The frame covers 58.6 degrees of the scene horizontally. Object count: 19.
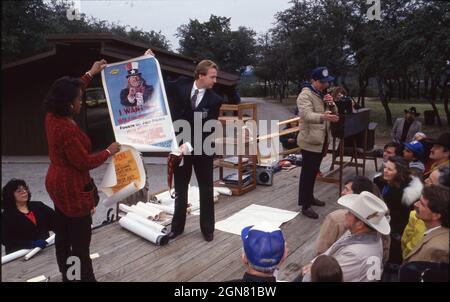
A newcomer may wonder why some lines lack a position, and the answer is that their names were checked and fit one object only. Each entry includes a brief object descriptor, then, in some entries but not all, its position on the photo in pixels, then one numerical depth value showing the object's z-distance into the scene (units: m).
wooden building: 12.38
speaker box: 6.35
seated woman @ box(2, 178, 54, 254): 3.77
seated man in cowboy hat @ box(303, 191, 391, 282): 2.47
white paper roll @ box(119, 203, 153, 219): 4.65
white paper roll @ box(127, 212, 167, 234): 4.13
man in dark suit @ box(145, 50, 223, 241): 3.78
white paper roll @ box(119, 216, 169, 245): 3.96
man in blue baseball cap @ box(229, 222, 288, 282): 2.13
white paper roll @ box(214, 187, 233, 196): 5.78
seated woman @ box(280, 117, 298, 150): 8.48
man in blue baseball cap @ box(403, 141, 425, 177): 4.39
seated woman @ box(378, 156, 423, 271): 3.12
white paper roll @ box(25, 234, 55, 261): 3.65
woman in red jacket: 2.59
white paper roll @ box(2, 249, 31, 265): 3.56
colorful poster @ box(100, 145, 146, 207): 3.57
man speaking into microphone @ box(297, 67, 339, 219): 4.63
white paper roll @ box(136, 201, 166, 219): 4.72
